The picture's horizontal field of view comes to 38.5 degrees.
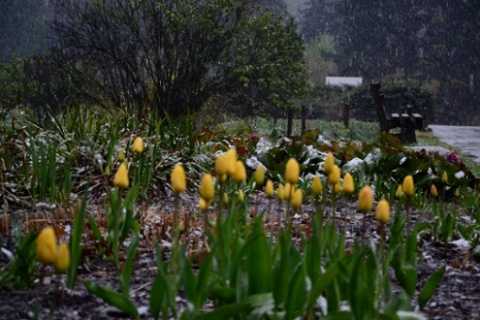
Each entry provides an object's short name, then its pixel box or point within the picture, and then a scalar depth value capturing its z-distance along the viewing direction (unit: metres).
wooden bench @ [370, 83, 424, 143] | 15.64
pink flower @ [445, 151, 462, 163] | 6.71
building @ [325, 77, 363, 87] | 37.84
